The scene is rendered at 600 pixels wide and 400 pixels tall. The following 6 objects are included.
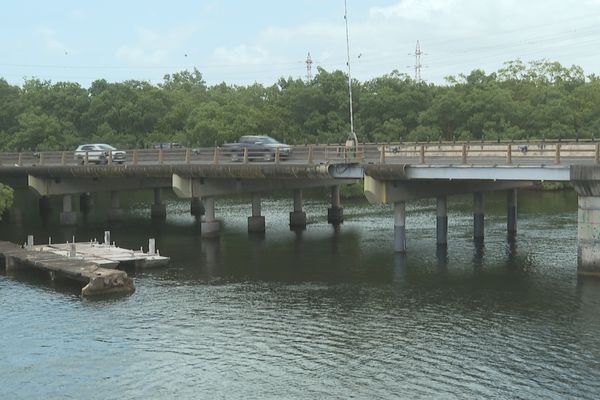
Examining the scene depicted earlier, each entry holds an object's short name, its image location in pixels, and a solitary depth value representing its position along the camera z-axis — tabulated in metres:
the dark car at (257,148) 60.81
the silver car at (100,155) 69.94
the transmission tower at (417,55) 170.00
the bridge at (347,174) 45.38
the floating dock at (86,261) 42.38
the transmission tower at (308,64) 176.12
